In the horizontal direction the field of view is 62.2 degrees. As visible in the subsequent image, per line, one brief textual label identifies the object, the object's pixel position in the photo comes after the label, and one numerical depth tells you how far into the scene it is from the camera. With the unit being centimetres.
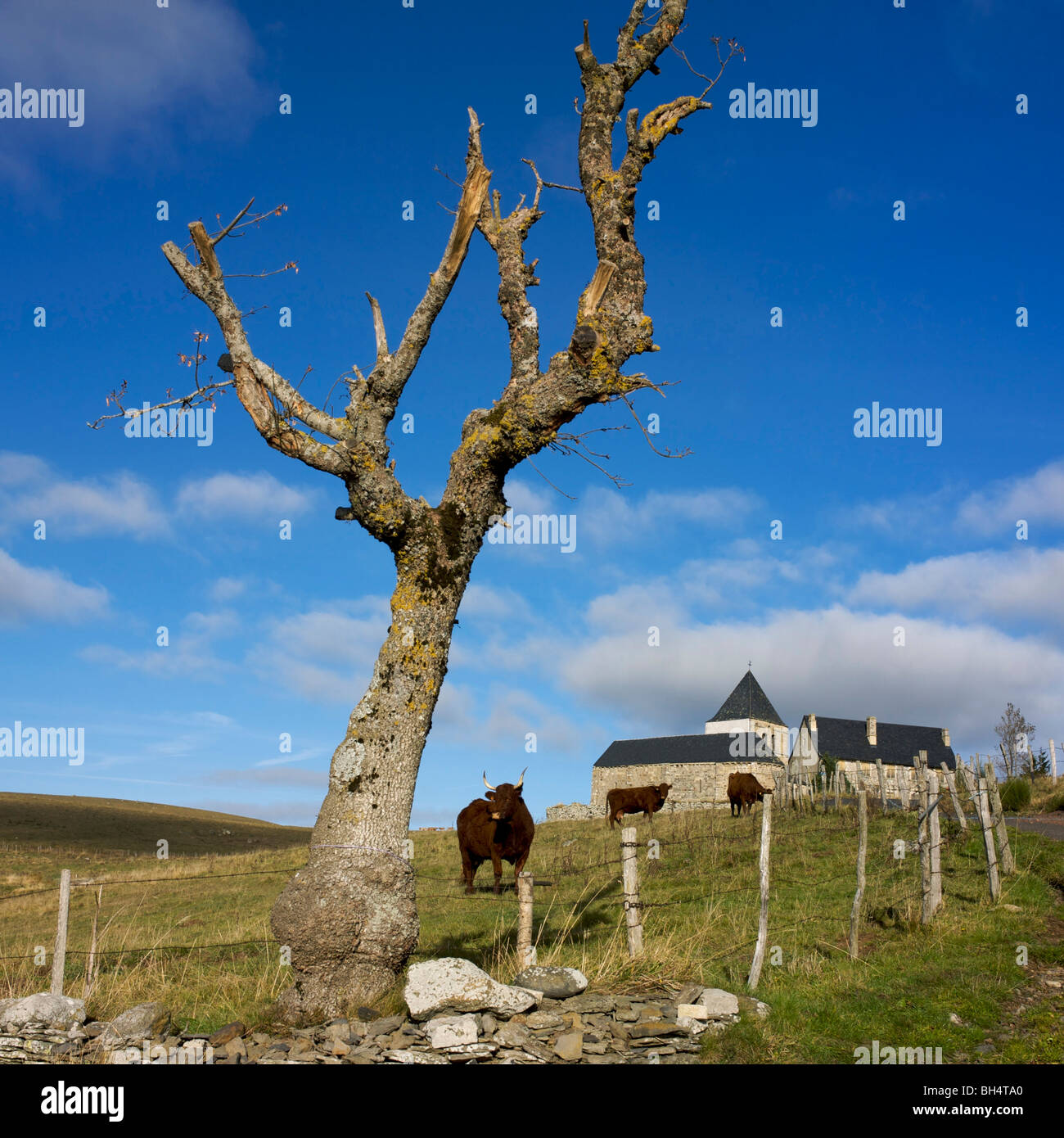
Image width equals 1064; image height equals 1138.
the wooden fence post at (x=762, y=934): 865
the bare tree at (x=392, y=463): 714
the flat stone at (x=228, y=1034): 639
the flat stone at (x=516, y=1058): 602
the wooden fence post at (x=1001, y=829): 1491
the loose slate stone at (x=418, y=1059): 591
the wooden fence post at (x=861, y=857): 1016
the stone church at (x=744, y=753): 5503
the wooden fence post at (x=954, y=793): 1706
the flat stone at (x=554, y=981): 676
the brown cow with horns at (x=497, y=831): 1488
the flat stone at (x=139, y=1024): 646
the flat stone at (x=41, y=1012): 653
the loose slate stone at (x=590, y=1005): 662
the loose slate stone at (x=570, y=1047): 606
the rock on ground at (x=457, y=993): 631
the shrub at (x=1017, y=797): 2688
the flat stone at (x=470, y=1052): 597
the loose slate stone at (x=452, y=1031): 602
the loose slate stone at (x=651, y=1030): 643
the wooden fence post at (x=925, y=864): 1181
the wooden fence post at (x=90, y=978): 743
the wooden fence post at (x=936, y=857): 1214
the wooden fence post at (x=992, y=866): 1319
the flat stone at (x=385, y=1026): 636
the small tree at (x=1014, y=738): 4072
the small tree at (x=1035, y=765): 3778
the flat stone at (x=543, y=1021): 633
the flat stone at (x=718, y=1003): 679
